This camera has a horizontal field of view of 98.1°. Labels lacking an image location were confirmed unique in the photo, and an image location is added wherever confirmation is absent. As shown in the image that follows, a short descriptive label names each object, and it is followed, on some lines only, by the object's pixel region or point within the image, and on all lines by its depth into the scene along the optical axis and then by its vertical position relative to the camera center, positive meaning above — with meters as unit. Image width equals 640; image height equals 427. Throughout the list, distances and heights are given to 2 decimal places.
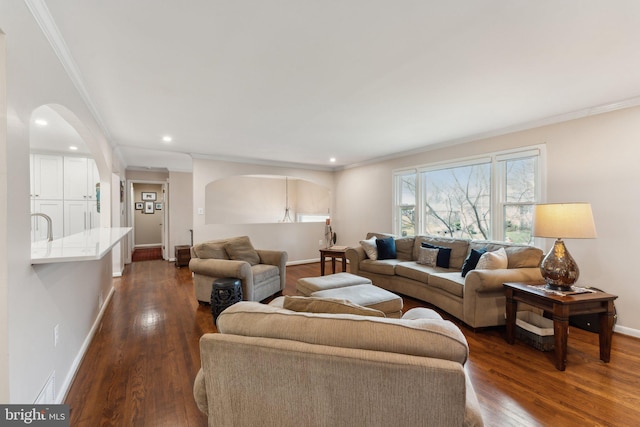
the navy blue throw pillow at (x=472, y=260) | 3.24 -0.56
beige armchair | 3.40 -0.73
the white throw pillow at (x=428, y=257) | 3.89 -0.63
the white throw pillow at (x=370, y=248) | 4.39 -0.57
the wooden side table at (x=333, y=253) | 4.88 -0.72
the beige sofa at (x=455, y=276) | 2.85 -0.78
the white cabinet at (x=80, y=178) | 4.66 +0.57
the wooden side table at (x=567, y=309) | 2.19 -0.79
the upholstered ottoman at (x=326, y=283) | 3.00 -0.79
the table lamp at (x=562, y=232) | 2.35 -0.16
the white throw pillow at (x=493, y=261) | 2.96 -0.52
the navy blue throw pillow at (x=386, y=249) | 4.43 -0.59
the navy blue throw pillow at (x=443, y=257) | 3.82 -0.62
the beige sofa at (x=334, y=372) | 0.93 -0.56
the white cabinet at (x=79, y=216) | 4.65 -0.08
